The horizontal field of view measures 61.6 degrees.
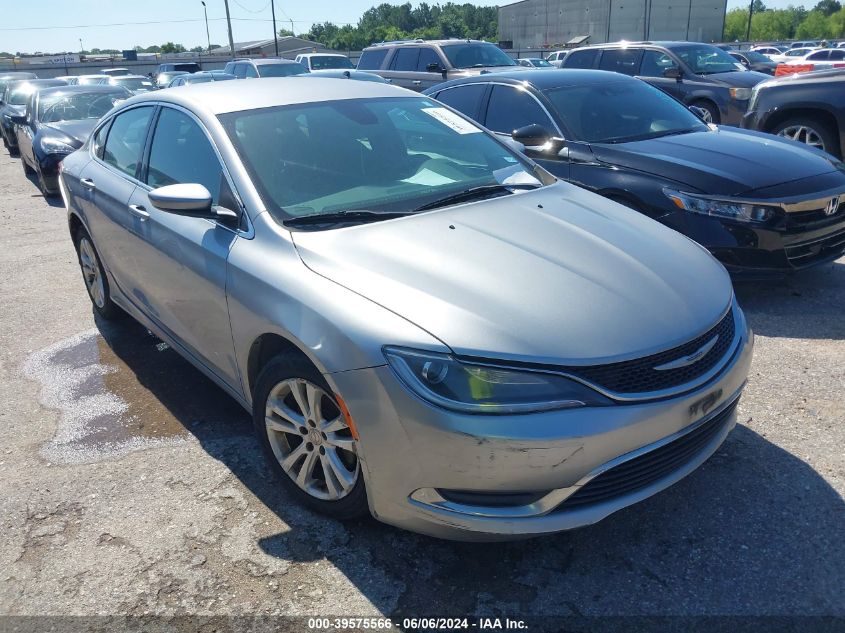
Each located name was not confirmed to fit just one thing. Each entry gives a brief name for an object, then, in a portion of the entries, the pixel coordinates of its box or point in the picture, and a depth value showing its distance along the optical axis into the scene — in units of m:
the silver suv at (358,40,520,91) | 13.62
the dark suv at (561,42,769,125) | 10.80
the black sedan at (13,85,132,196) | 10.01
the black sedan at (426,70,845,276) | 4.71
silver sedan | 2.29
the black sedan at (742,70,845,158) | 7.98
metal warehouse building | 68.62
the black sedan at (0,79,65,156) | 16.08
